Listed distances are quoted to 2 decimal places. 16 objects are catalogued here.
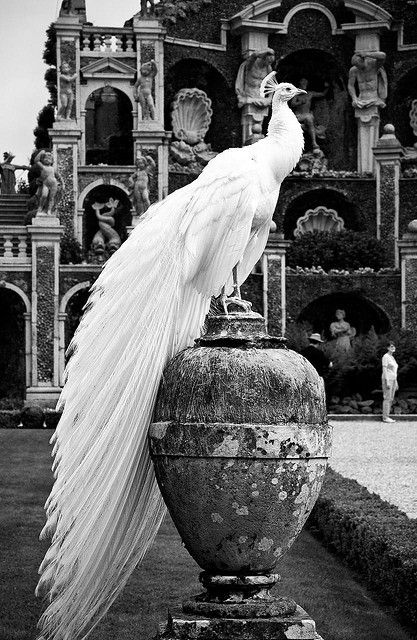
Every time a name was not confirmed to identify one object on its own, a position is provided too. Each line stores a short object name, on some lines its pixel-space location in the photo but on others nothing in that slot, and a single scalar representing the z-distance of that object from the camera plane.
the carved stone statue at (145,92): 43.38
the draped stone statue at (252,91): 45.51
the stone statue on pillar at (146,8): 43.75
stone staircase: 42.72
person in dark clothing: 34.97
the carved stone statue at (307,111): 46.78
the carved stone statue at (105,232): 41.66
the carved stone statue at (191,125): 44.78
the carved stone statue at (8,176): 48.31
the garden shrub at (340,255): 42.09
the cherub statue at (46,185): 38.53
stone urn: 8.55
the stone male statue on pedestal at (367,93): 46.16
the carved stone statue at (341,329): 39.12
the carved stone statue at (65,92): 42.86
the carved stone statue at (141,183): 41.66
